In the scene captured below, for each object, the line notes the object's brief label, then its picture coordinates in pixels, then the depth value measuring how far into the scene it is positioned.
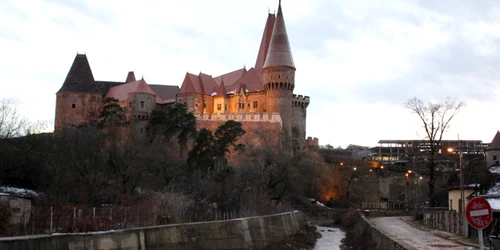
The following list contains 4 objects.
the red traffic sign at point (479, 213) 9.02
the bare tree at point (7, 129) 40.05
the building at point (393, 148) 139.62
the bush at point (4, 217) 17.06
